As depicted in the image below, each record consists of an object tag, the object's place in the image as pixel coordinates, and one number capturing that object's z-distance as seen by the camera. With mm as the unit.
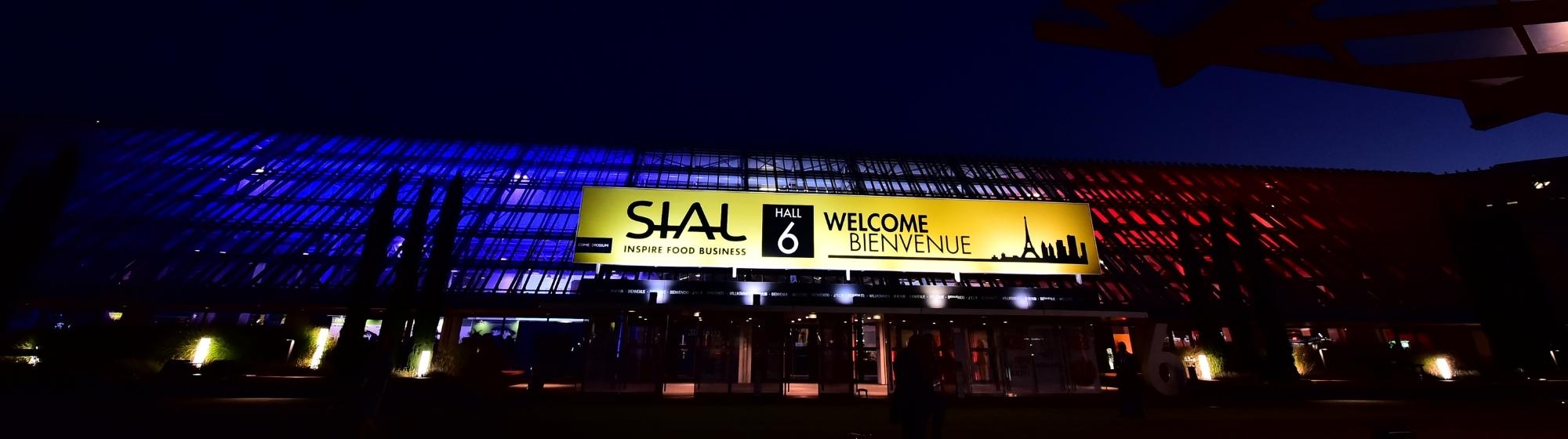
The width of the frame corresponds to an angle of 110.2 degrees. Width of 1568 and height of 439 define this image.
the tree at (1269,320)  18312
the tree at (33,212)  14867
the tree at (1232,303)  19969
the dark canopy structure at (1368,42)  3133
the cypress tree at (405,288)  16266
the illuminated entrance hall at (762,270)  17641
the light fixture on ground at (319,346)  19961
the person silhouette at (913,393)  7410
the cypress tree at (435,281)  17047
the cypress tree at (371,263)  16234
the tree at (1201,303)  20141
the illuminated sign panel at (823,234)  19469
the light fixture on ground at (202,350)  18266
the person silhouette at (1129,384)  12766
